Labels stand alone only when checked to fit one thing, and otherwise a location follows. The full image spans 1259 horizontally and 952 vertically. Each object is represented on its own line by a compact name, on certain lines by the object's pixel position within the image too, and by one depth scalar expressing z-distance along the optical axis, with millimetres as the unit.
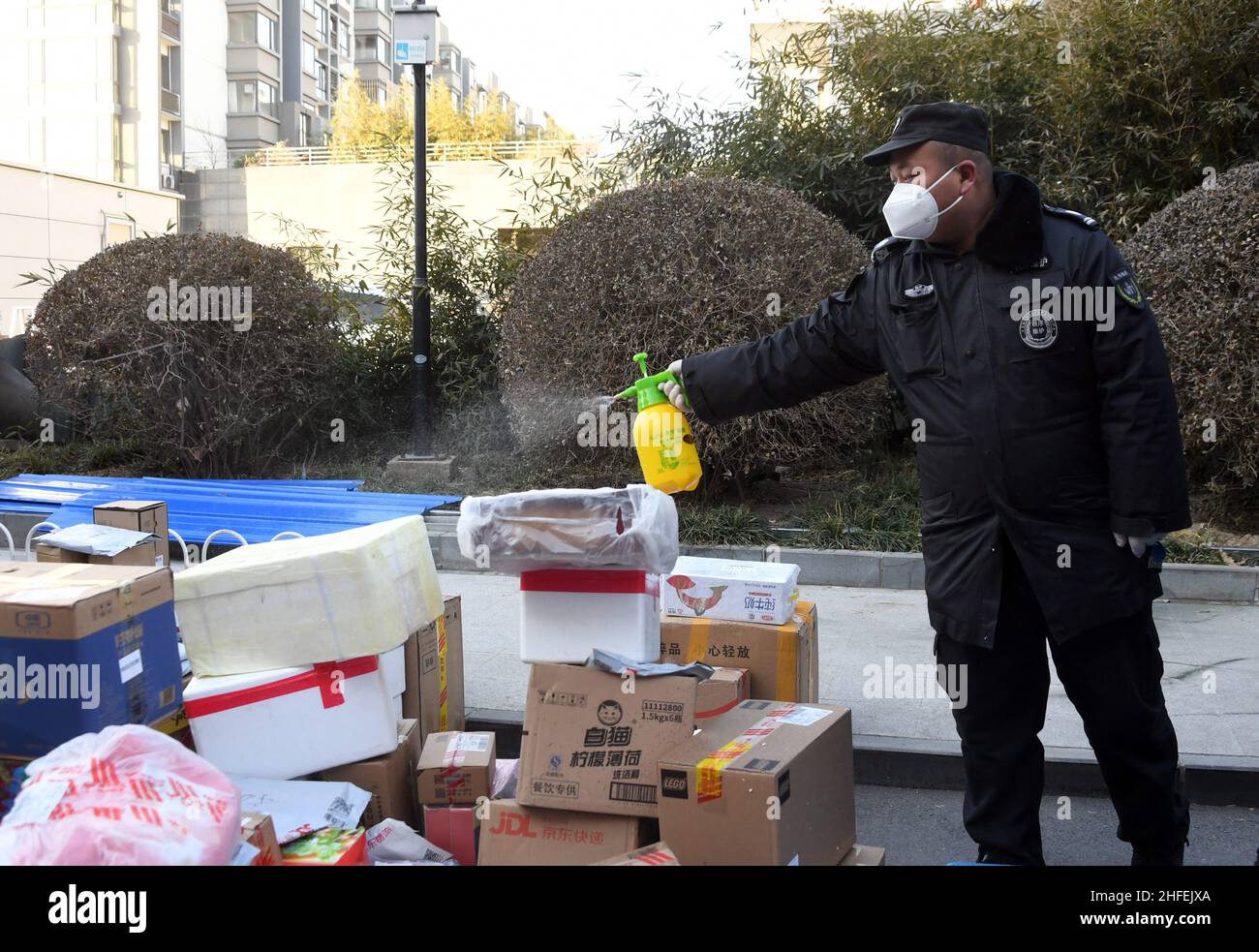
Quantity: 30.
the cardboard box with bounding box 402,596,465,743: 3732
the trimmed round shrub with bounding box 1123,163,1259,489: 6492
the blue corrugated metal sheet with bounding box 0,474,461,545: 7480
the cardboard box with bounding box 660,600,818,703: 3670
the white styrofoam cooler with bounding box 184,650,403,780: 3094
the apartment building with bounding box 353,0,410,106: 63594
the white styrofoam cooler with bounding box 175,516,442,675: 3098
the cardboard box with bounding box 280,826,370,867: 2650
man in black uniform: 2754
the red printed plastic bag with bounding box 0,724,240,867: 2166
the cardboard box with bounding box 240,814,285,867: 2520
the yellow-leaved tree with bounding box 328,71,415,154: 41781
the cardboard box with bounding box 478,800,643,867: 2750
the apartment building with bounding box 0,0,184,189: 37250
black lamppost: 9016
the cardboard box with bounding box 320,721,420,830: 3186
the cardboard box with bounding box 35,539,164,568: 3684
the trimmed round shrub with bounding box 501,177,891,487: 7418
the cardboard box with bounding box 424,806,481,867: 3109
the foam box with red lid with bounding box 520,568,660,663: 3119
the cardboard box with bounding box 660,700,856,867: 2617
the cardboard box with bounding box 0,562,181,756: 2771
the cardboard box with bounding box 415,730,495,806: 3168
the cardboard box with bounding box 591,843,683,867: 2537
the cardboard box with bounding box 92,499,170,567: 4535
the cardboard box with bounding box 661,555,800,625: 3783
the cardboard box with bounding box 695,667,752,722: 3295
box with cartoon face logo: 2771
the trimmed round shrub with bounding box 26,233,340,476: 8930
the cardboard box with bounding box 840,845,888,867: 2957
